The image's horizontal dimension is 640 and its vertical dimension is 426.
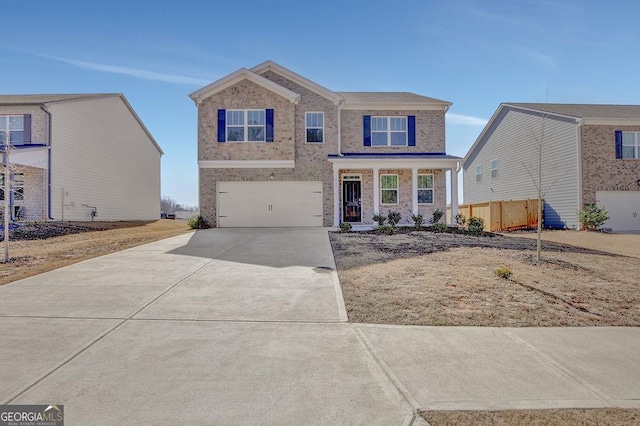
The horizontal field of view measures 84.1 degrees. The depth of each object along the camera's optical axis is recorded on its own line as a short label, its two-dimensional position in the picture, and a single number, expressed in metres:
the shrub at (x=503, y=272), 7.00
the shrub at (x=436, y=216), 16.20
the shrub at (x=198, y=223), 16.53
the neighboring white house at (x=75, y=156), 17.97
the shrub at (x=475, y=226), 14.99
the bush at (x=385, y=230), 14.05
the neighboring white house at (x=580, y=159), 18.30
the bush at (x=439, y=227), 15.02
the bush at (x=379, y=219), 15.61
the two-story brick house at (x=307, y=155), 16.78
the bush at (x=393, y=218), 15.70
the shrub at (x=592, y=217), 17.16
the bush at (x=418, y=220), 16.06
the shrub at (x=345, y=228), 14.58
